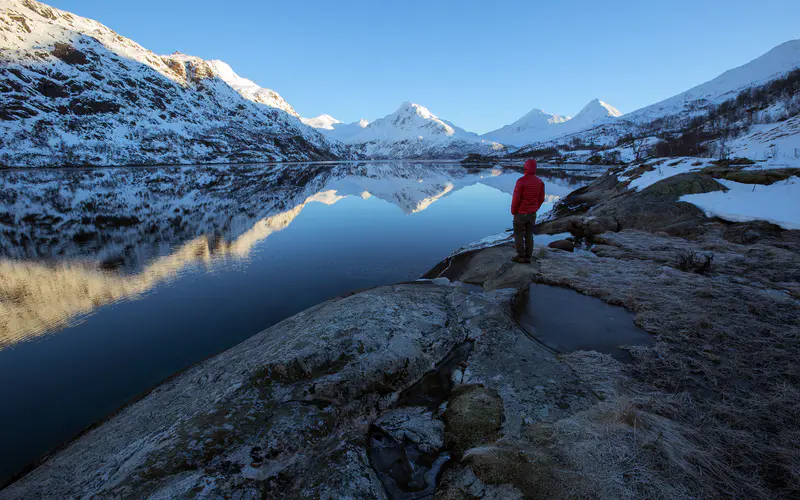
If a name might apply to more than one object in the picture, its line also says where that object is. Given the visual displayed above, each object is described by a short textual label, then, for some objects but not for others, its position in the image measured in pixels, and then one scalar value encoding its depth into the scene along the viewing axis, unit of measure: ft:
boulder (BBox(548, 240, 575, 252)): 40.11
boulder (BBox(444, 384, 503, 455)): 11.90
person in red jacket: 31.04
